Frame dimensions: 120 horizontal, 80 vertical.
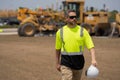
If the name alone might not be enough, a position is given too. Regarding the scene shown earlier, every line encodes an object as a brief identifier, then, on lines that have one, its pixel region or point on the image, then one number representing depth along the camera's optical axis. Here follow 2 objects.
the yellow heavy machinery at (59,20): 34.48
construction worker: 6.66
